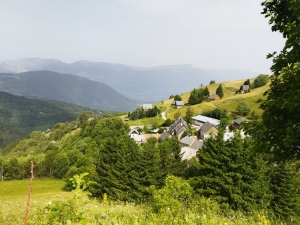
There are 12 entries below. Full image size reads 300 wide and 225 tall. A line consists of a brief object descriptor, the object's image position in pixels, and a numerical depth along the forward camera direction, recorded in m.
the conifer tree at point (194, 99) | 152.82
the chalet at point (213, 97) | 152.84
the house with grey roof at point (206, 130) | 95.38
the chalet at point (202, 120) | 109.82
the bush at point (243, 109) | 115.44
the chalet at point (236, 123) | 101.43
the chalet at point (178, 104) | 154.00
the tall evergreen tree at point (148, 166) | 41.19
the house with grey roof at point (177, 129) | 98.50
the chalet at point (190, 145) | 77.29
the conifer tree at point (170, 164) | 43.92
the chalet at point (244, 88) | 161.38
